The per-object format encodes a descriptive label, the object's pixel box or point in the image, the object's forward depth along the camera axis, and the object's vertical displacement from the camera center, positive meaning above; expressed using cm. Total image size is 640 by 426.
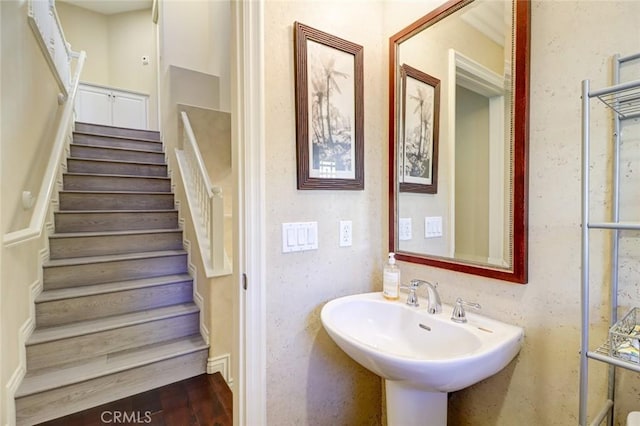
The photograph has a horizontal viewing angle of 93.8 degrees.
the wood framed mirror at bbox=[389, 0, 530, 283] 98 +27
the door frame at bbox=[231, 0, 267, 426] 111 +2
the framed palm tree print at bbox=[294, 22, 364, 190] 120 +41
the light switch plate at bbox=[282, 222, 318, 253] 118 -12
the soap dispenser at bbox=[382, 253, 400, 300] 127 -32
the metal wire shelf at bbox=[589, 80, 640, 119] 75 +26
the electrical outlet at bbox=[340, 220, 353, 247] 133 -12
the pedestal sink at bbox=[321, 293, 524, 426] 81 -45
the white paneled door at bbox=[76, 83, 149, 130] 499 +178
